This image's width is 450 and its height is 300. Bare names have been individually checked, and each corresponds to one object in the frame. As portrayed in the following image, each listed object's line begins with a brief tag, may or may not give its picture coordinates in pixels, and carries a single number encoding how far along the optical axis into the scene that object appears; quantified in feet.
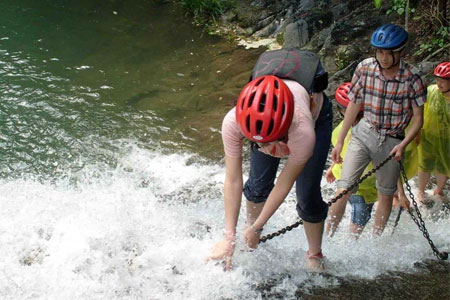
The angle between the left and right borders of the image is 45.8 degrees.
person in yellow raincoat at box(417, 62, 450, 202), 15.01
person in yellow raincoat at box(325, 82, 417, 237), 15.19
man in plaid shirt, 13.38
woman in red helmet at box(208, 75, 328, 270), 9.50
